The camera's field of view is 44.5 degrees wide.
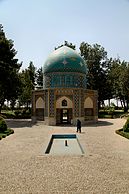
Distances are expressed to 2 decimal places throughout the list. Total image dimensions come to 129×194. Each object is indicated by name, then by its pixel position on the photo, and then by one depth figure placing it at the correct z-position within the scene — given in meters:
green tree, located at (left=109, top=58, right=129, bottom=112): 27.63
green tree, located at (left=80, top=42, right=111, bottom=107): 29.46
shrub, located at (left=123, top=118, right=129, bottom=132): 12.28
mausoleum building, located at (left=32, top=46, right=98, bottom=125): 17.81
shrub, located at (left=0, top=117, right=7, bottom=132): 12.62
